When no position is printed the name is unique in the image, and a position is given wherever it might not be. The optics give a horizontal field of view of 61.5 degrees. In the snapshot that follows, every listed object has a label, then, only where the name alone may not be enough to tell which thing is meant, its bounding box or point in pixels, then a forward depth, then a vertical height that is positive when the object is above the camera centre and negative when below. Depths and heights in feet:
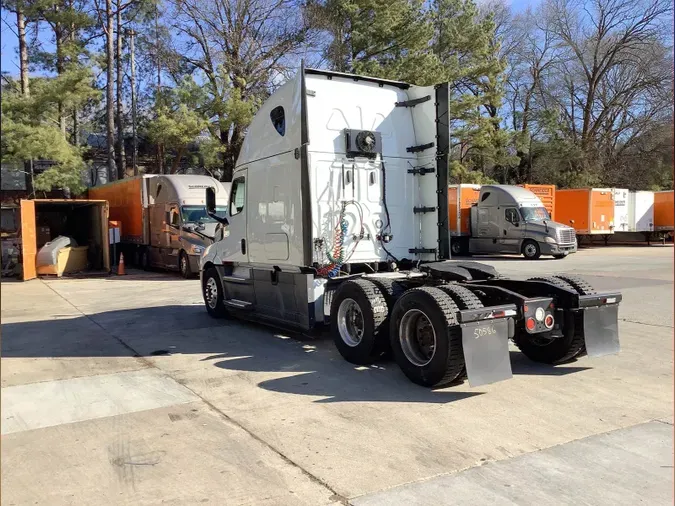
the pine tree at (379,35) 89.56 +31.80
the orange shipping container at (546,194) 92.53 +5.69
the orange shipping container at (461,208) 86.22 +3.45
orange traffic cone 65.43 -3.60
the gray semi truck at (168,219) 58.75 +2.05
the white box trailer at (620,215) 58.73 +1.45
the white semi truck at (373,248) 19.20 -0.69
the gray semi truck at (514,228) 76.95 +0.16
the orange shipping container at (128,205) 68.90 +4.25
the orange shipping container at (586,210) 76.59 +2.67
